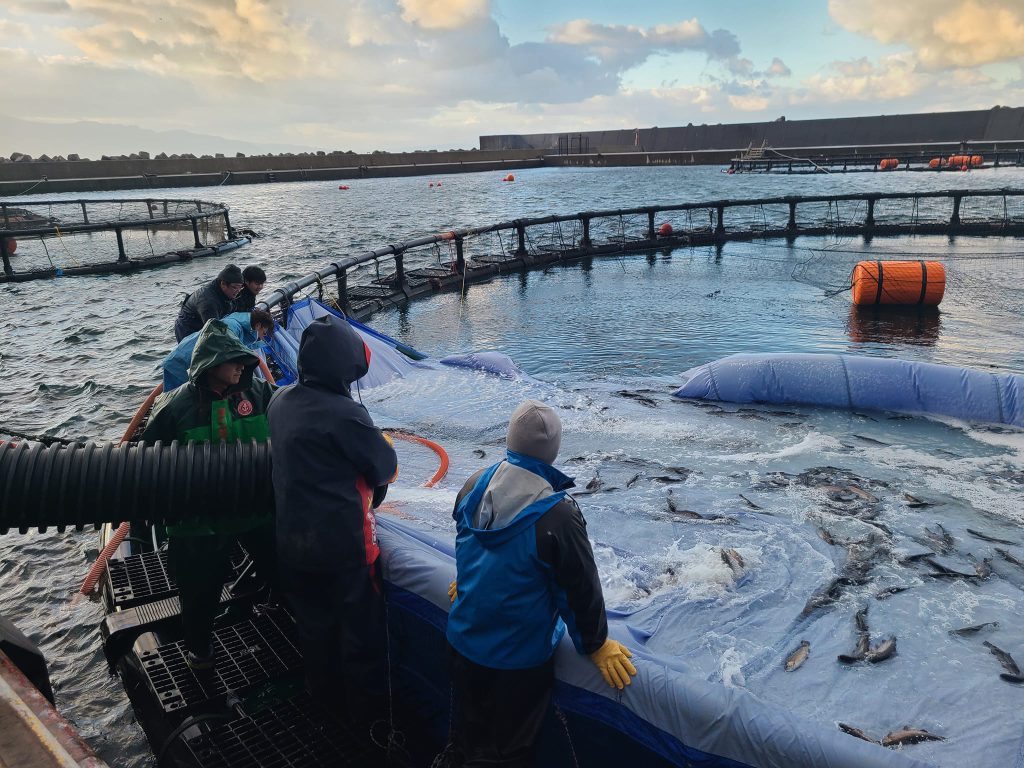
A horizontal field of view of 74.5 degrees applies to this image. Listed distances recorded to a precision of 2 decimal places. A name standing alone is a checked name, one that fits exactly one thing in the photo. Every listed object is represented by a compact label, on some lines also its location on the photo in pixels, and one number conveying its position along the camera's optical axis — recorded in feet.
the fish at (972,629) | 15.46
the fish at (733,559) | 17.56
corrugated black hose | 11.76
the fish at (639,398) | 32.42
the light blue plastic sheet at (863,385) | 28.81
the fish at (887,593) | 16.61
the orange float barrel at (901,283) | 54.80
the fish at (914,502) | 21.56
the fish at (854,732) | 11.99
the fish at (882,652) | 14.43
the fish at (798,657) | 14.19
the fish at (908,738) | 12.03
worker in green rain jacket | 13.29
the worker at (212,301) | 26.37
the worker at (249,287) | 28.12
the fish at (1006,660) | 14.07
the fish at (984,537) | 19.43
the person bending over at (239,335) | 18.81
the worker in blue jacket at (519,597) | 9.20
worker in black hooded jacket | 11.22
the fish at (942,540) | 18.94
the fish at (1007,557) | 18.32
